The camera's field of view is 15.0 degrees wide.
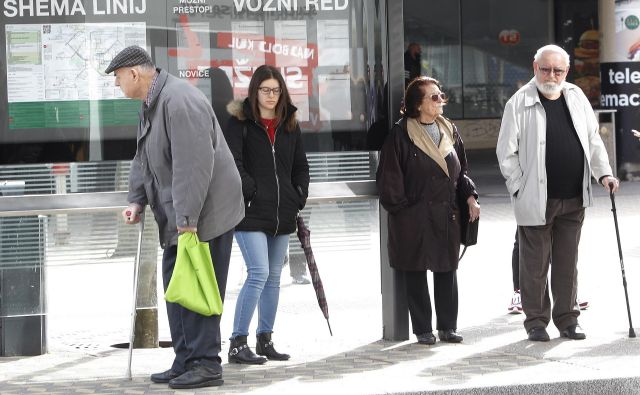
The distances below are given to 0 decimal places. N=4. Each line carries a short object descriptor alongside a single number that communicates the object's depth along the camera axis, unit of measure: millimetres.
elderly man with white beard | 14529
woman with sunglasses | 14443
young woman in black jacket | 13588
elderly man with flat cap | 11848
